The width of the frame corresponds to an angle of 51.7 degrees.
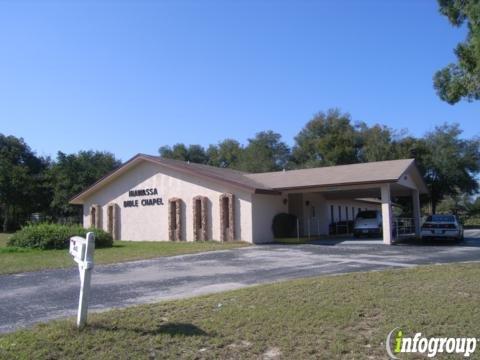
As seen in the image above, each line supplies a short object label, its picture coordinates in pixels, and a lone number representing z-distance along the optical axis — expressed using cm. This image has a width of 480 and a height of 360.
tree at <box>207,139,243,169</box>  7412
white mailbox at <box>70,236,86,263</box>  680
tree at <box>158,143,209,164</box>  7425
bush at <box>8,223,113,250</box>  2154
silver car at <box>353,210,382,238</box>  2798
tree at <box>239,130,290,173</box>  6506
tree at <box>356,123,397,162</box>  5138
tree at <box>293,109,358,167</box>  5575
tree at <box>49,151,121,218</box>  4703
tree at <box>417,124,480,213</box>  5045
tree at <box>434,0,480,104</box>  1277
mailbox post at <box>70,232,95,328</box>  674
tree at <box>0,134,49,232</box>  4812
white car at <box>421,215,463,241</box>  2377
